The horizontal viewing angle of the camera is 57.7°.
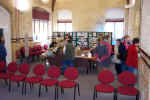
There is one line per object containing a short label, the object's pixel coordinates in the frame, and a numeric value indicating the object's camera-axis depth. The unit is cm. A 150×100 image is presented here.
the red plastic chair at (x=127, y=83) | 300
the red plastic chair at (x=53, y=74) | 360
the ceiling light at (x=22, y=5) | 743
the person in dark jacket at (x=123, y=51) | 455
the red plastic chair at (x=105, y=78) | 326
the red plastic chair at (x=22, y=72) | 388
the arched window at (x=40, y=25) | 925
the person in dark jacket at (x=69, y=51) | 487
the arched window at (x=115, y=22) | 1042
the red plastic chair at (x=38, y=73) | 375
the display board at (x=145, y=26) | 273
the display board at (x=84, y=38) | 1015
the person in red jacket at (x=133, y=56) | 396
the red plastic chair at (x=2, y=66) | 435
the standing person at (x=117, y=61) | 477
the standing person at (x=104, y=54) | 438
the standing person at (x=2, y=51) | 522
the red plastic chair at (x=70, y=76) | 345
